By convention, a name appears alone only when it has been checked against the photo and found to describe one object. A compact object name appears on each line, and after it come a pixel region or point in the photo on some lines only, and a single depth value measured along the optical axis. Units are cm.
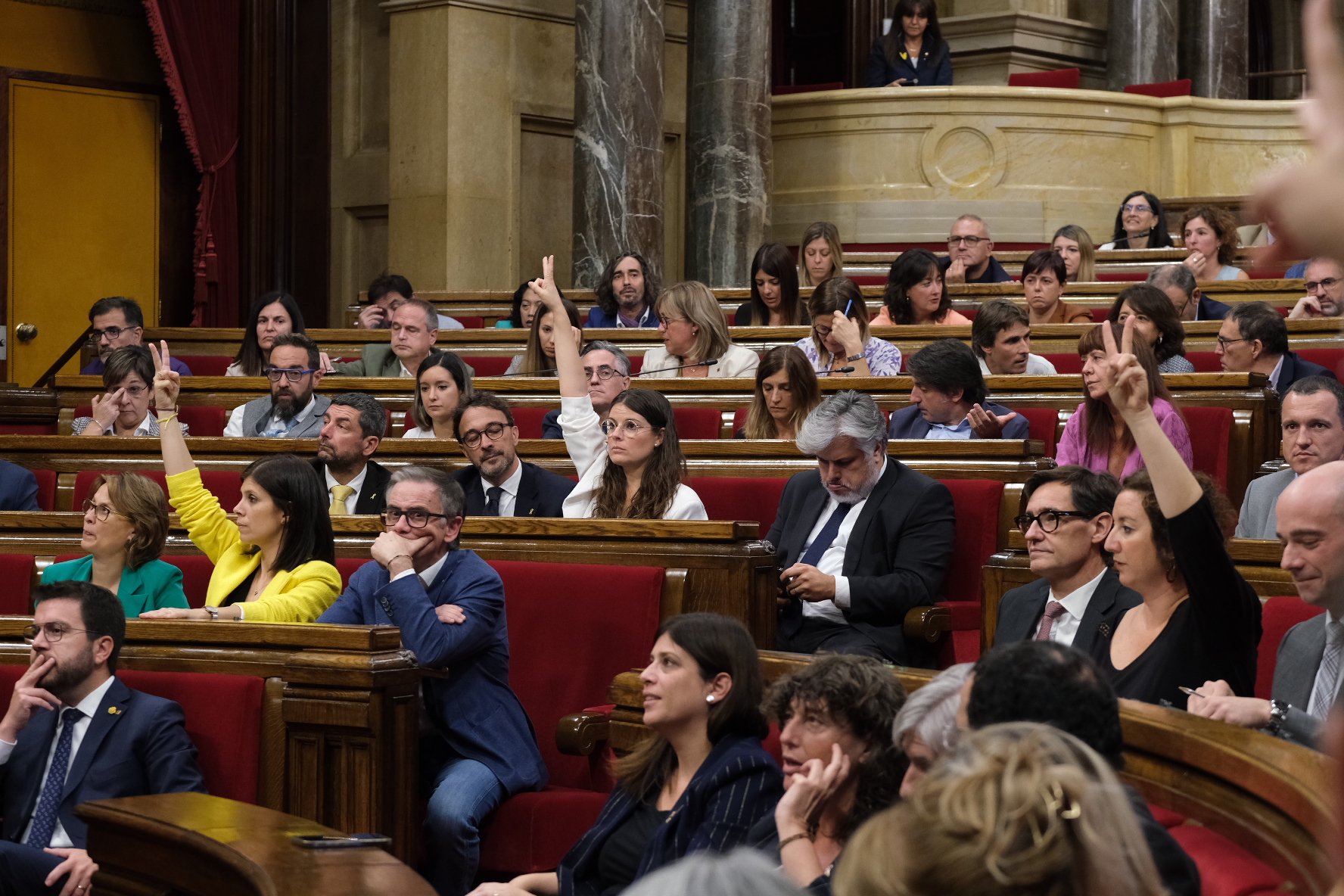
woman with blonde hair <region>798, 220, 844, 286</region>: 1395
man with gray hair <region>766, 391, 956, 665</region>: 691
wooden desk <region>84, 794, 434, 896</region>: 401
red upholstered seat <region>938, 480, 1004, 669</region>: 727
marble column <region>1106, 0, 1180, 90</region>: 2144
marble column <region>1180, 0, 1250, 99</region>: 2187
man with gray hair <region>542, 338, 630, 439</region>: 919
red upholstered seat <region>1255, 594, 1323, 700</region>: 511
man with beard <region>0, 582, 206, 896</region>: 547
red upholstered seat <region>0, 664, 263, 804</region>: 551
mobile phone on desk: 429
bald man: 387
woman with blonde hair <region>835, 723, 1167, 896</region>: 198
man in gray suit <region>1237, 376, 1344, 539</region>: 644
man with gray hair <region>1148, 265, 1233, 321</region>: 1093
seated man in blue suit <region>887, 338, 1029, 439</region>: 837
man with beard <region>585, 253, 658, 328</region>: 1320
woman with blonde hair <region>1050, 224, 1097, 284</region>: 1358
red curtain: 1747
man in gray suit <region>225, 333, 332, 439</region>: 1027
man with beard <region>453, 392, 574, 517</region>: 794
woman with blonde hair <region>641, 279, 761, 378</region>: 1079
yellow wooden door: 1703
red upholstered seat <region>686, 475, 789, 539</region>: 793
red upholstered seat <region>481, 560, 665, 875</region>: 628
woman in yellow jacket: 641
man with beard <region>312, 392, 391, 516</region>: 860
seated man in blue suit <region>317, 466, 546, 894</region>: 574
